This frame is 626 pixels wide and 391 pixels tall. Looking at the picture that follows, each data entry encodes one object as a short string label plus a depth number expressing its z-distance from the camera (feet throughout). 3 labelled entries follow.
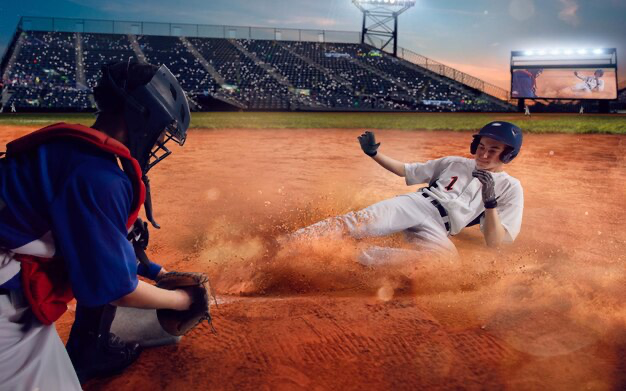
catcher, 4.87
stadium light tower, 146.10
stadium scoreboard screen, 125.49
